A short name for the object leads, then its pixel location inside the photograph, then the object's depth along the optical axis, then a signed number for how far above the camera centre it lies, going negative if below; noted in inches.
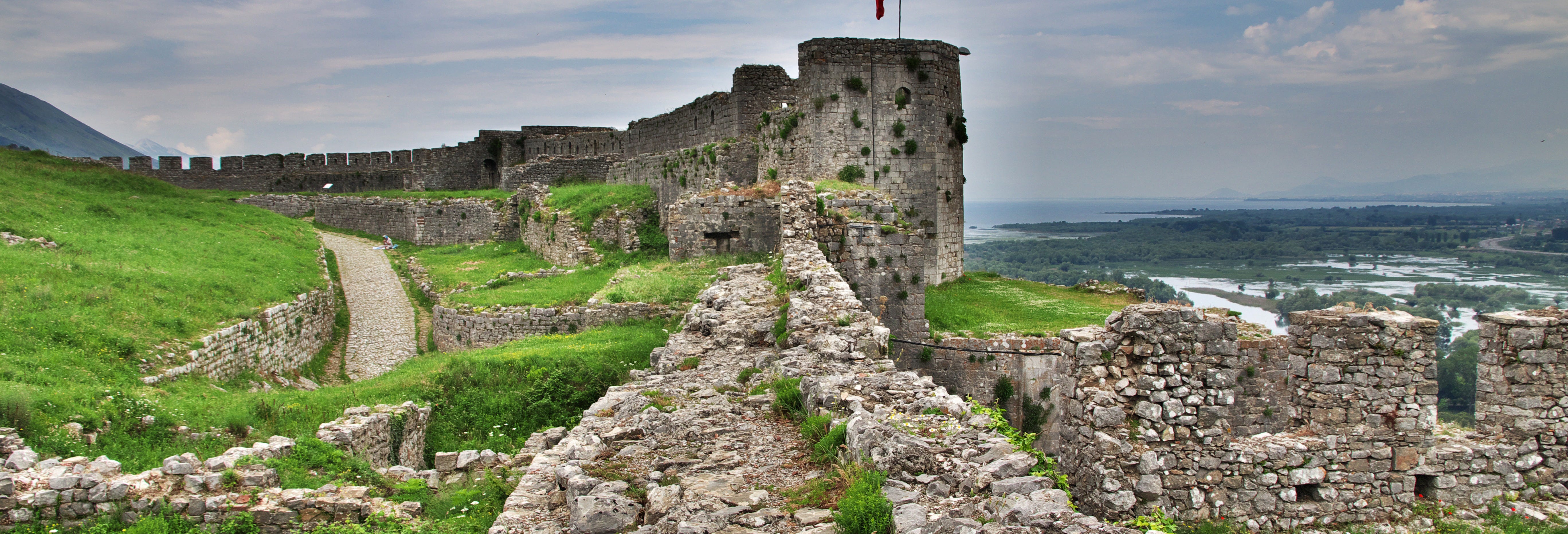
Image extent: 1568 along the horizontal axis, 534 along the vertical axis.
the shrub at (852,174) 932.6 +38.0
